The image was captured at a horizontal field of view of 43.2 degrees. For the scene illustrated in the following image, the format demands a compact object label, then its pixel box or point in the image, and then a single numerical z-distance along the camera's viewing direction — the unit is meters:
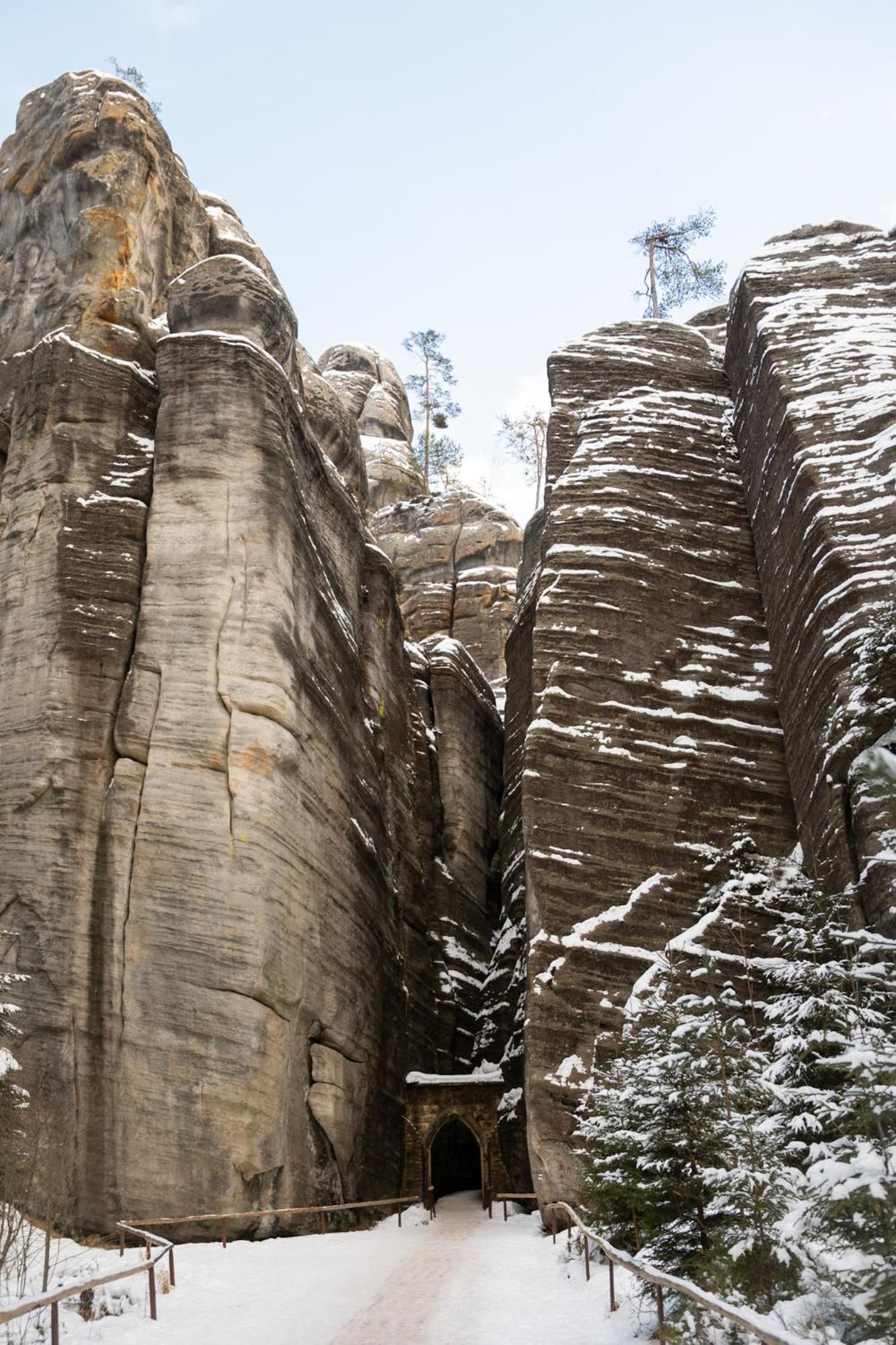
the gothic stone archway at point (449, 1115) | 25.64
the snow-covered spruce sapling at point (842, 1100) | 6.45
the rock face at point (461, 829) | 29.20
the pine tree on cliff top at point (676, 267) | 45.31
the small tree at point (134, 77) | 45.09
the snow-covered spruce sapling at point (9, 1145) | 11.22
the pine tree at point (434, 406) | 64.12
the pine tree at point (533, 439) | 57.69
